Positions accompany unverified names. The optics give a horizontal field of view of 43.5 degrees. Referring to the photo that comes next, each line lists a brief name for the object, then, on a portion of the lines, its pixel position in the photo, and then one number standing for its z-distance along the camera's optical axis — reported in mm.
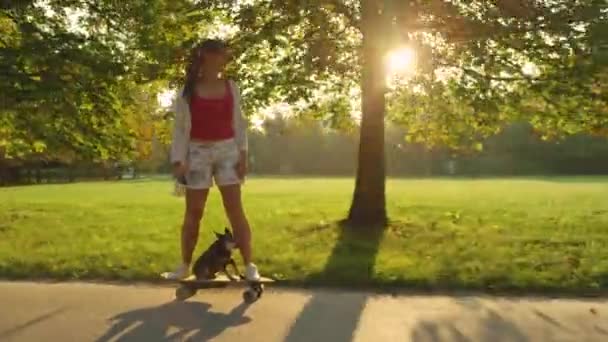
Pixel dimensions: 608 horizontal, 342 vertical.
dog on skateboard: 6141
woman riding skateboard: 5922
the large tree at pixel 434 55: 10547
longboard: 5965
